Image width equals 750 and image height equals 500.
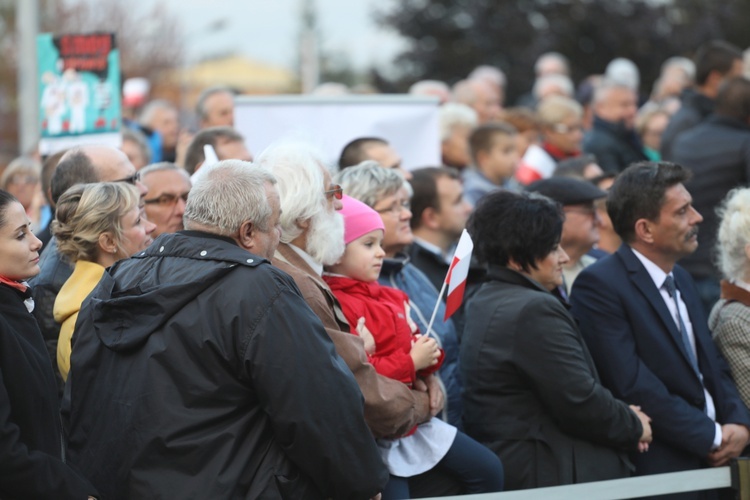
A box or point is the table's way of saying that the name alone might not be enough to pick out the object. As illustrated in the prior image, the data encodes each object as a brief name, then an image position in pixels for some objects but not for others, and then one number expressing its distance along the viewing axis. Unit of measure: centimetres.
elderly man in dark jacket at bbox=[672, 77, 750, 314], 1619
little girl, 929
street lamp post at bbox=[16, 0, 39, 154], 2164
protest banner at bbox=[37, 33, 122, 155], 1541
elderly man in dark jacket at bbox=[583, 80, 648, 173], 2034
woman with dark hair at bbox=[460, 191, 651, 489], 979
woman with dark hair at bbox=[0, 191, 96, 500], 696
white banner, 1689
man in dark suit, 1040
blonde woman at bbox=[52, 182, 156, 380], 931
